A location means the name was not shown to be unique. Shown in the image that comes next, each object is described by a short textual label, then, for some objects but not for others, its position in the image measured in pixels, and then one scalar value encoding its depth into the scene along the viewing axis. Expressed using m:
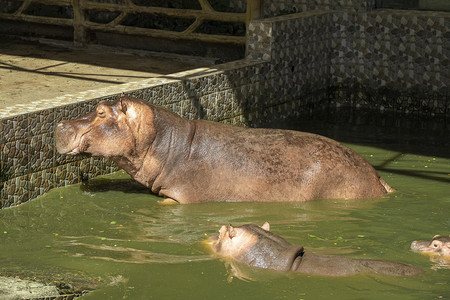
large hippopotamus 7.73
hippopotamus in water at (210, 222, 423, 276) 5.88
